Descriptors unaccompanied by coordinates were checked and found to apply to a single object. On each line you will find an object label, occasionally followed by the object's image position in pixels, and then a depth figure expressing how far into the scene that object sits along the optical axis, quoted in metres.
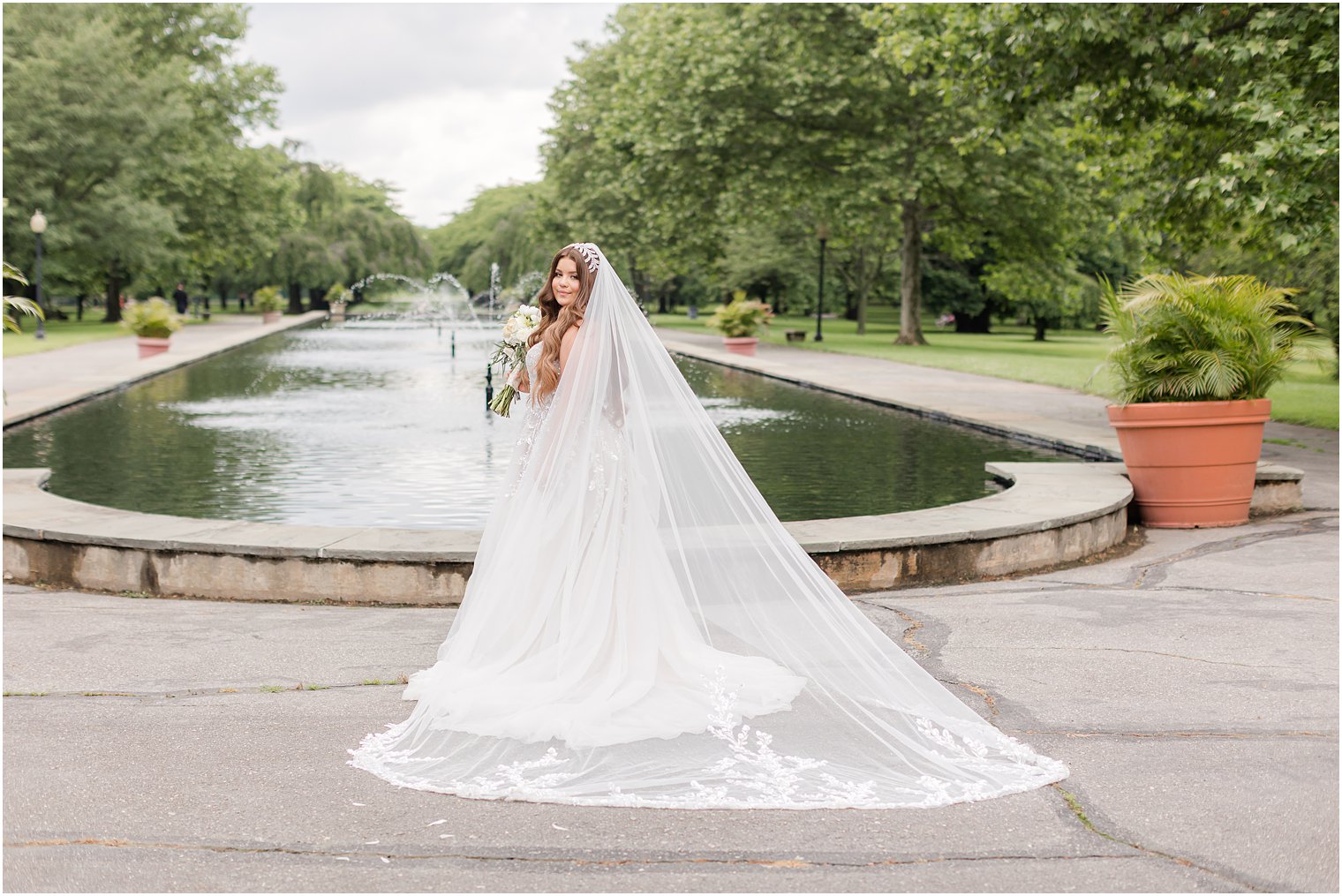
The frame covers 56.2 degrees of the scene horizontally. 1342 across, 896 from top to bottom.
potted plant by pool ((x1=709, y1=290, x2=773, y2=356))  33.53
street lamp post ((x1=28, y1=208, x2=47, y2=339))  38.12
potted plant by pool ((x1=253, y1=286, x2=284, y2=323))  56.70
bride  4.57
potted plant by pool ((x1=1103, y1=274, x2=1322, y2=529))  10.07
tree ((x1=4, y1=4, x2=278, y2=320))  44.47
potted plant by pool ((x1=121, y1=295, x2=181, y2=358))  30.38
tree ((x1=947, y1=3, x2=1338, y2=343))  13.72
